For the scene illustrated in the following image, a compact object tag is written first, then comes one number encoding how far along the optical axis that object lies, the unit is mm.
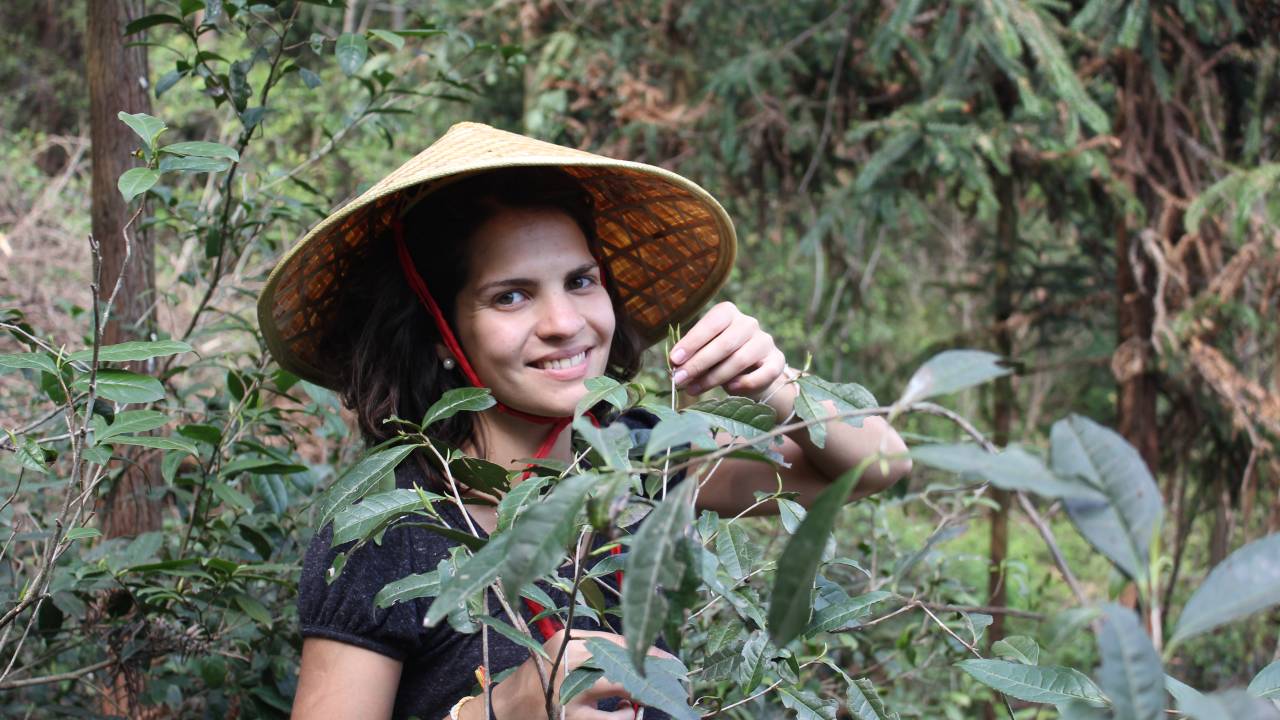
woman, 1516
